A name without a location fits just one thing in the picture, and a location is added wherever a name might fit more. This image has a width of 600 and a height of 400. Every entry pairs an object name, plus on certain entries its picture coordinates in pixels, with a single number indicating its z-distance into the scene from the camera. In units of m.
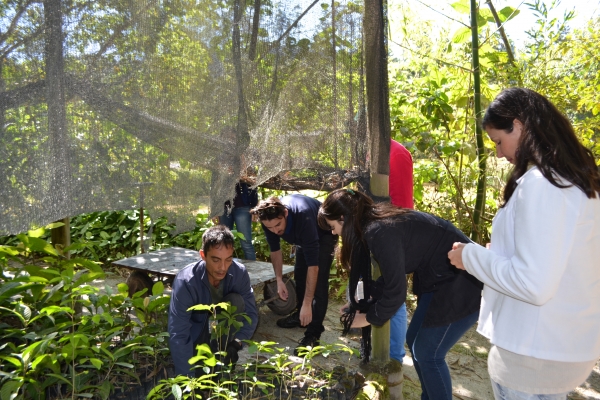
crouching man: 2.56
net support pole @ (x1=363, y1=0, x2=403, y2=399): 2.36
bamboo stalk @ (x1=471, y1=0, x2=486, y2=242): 4.56
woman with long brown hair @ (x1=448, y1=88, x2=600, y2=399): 1.52
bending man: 3.54
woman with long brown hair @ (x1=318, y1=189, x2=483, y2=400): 2.39
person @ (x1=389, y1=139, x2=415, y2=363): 3.33
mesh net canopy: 1.67
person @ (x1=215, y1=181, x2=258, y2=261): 5.20
